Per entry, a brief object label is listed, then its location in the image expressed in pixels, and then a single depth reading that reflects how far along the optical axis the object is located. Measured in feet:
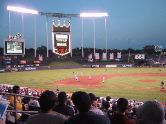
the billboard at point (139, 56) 305.04
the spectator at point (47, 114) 14.74
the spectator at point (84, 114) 14.12
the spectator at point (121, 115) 16.67
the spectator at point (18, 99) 29.22
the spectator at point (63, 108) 20.83
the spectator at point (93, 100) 26.58
